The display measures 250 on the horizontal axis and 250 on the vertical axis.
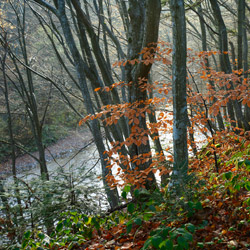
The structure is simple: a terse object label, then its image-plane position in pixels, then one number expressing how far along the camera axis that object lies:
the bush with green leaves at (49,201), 2.93
